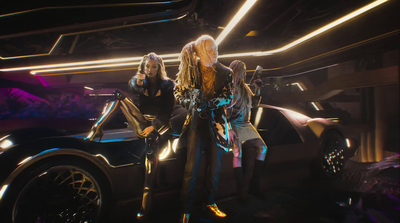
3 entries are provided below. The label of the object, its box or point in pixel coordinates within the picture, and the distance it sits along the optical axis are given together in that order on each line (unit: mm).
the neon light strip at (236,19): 2082
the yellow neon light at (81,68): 1784
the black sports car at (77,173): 1269
